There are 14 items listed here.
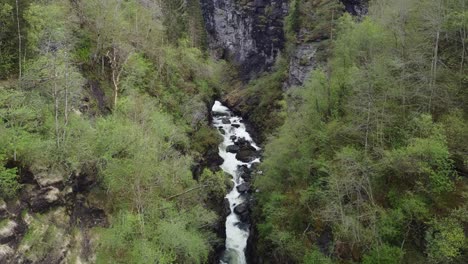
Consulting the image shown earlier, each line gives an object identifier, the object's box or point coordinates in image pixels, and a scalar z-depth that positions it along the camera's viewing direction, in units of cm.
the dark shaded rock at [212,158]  4212
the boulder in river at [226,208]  3944
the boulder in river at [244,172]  4841
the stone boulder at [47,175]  1927
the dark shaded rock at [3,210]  1672
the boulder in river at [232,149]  5512
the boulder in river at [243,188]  4525
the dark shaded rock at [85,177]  2136
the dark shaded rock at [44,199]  1850
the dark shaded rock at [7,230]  1612
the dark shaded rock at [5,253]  1562
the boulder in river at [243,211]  4091
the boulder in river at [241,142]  5831
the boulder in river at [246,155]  5331
